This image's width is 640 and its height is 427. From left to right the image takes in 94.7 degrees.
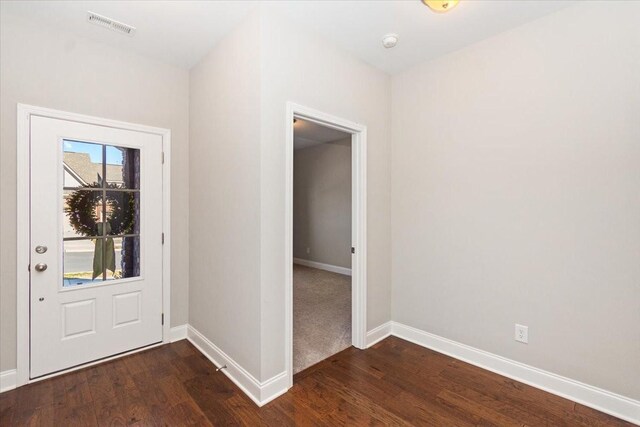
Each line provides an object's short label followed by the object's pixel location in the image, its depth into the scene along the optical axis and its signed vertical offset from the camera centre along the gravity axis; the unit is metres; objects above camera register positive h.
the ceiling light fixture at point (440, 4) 1.86 +1.34
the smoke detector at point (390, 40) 2.46 +1.48
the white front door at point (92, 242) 2.32 -0.23
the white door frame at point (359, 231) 2.86 -0.16
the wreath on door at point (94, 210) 2.46 +0.05
